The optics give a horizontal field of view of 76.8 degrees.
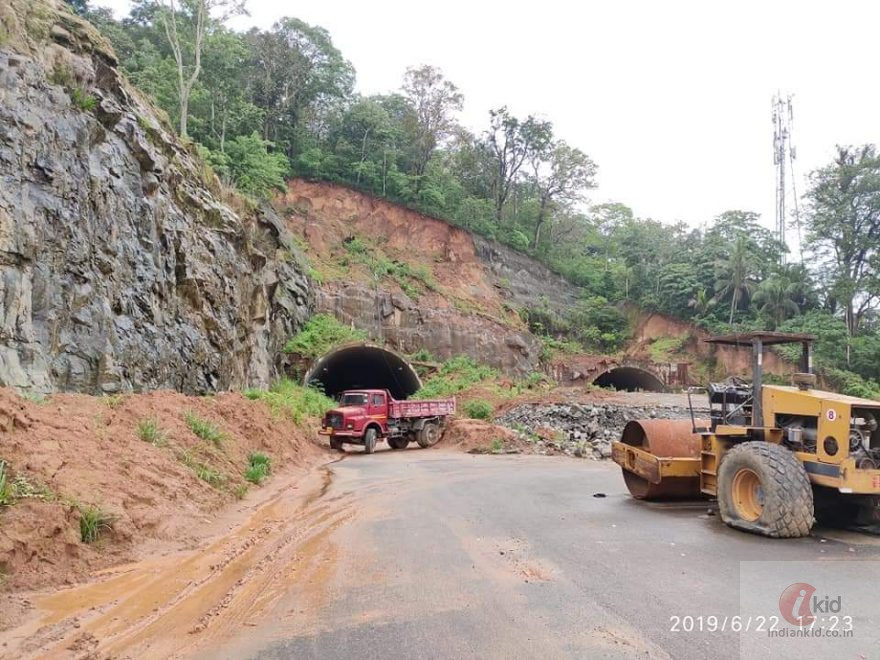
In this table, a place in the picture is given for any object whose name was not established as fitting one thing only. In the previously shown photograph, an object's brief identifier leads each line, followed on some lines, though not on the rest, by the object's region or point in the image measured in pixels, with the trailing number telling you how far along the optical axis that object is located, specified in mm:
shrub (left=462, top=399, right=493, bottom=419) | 23328
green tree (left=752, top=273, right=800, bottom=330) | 43531
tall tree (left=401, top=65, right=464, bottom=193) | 45156
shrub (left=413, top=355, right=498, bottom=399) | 28516
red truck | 17594
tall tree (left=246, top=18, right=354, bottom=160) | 39625
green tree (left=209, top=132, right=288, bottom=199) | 28625
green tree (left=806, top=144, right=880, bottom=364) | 40831
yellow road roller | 6191
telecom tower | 48375
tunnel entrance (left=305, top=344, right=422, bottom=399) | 28281
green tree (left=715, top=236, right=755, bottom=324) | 46156
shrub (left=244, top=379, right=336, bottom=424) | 16719
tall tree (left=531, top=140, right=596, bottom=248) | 50062
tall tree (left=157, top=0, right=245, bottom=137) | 25156
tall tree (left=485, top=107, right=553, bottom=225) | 47906
